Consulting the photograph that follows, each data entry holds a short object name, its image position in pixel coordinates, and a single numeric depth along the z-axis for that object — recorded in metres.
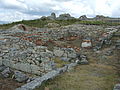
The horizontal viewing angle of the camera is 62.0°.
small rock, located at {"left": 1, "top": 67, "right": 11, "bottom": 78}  4.94
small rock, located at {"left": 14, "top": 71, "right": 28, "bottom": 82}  4.64
